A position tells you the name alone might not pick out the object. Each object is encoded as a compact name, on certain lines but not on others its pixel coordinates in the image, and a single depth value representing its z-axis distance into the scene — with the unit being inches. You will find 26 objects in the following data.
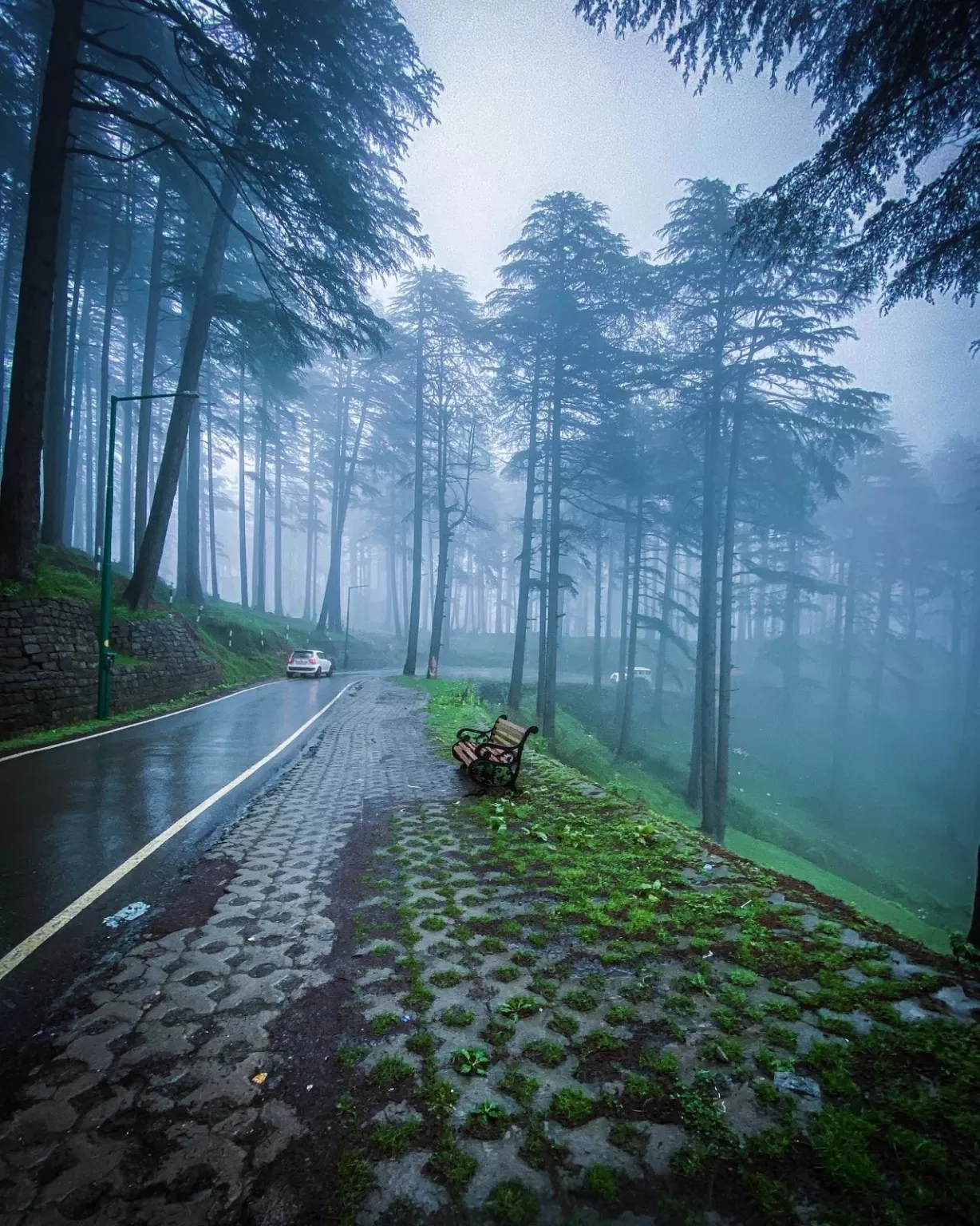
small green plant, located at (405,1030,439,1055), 103.3
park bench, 295.4
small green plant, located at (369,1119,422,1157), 82.1
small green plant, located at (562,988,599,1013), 116.6
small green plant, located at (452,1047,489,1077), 98.0
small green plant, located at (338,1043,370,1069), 100.7
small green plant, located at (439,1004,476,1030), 111.6
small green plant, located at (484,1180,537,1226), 72.7
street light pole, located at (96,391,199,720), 464.8
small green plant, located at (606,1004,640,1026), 111.1
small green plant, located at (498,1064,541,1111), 91.3
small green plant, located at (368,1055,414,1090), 95.7
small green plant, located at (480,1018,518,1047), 106.3
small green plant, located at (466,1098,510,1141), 84.8
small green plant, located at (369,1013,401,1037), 109.7
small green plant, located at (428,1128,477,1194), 77.1
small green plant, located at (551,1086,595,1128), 86.7
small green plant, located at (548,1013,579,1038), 109.1
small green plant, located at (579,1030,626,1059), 102.8
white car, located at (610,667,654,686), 1456.7
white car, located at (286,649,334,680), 1004.6
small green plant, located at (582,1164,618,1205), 74.9
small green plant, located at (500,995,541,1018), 115.0
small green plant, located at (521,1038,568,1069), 100.1
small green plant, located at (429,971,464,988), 125.4
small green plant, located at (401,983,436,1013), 117.8
